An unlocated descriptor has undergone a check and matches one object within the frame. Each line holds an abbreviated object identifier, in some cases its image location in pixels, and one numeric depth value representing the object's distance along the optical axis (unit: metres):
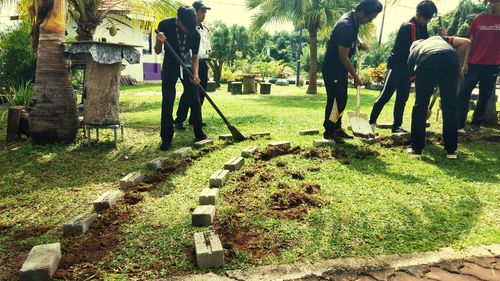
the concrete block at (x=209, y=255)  2.32
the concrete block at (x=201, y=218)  2.87
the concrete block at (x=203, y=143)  5.43
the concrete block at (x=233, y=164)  4.22
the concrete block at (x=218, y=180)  3.73
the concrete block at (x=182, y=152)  4.84
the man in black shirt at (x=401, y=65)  5.30
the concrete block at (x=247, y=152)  4.82
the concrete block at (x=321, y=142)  5.32
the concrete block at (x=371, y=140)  5.54
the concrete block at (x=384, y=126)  6.78
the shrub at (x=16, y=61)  10.88
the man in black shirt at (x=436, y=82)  4.45
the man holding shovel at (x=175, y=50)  4.95
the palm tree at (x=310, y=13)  15.32
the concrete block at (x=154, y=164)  4.43
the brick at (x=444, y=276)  2.23
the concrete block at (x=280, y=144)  5.03
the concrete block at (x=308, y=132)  6.27
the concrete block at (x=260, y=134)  6.09
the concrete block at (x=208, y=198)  3.22
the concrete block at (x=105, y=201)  3.23
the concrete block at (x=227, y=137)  5.91
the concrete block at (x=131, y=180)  3.81
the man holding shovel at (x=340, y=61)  4.86
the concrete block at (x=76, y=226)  2.78
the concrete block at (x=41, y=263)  2.14
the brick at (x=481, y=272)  2.24
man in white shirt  6.75
